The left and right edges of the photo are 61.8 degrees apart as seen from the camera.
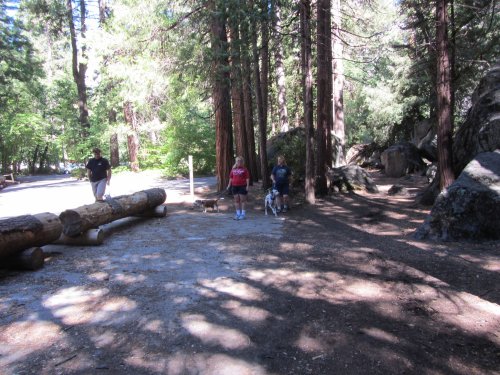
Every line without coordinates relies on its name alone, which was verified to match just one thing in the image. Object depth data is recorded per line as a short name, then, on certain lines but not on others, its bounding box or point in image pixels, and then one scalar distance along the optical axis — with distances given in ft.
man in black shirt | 37.42
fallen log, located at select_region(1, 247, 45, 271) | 20.70
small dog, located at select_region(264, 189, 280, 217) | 40.22
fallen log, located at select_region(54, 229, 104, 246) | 26.58
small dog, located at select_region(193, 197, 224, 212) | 42.01
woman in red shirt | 38.40
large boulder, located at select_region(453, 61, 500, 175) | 33.14
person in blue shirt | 40.78
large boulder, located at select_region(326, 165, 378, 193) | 52.08
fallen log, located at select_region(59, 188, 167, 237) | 26.07
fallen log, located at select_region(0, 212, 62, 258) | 19.75
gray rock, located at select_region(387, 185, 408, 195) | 49.62
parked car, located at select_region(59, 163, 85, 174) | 155.49
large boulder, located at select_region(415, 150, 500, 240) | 24.06
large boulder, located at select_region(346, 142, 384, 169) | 94.44
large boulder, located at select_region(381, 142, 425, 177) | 71.97
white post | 43.86
